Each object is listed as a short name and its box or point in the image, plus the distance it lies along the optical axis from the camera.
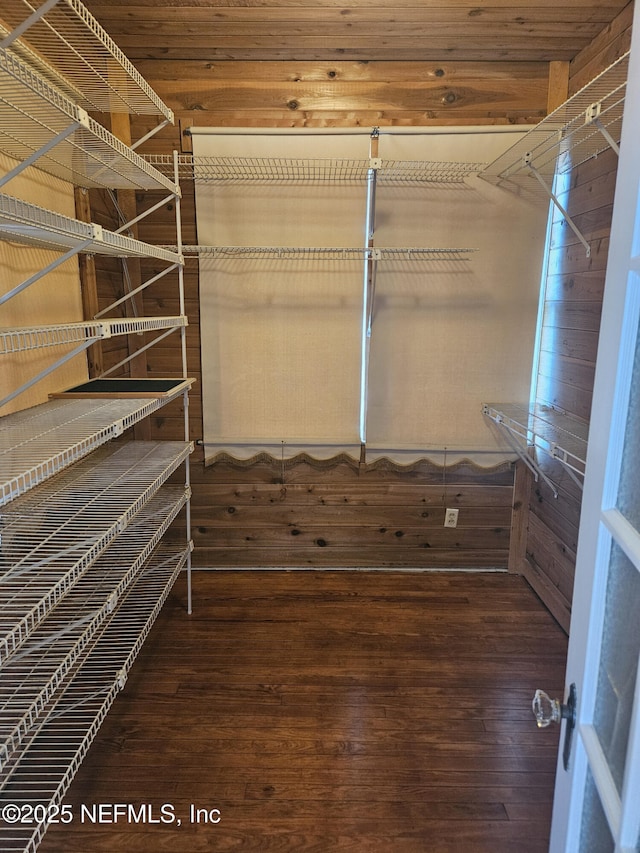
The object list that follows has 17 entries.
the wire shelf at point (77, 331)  1.18
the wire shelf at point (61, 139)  1.15
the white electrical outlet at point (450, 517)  2.80
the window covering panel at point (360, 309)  2.50
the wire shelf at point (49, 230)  1.06
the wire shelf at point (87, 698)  1.44
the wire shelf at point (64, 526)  1.26
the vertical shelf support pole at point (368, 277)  2.45
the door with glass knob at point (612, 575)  0.68
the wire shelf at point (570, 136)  1.70
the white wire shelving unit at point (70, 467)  1.24
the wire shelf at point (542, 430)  1.93
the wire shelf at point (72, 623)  1.31
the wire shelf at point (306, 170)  2.46
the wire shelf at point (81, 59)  1.50
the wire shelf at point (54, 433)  1.14
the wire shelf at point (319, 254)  2.53
